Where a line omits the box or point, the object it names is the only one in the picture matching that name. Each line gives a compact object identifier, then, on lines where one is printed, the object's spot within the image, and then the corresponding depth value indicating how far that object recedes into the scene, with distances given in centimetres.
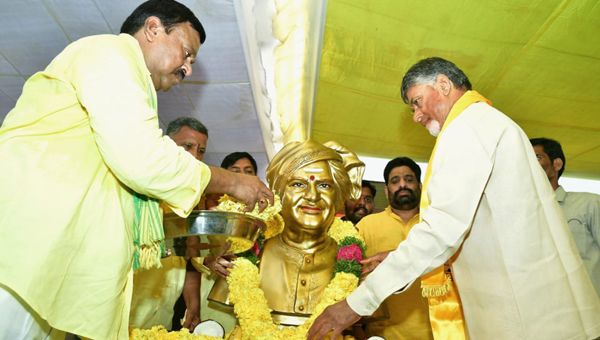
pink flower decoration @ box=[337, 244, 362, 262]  292
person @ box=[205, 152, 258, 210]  435
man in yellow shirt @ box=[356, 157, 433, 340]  345
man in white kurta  183
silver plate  208
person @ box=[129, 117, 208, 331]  290
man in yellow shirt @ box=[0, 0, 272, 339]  140
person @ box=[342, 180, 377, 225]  505
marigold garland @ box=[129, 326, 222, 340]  246
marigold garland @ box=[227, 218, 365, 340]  255
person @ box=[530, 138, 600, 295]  351
